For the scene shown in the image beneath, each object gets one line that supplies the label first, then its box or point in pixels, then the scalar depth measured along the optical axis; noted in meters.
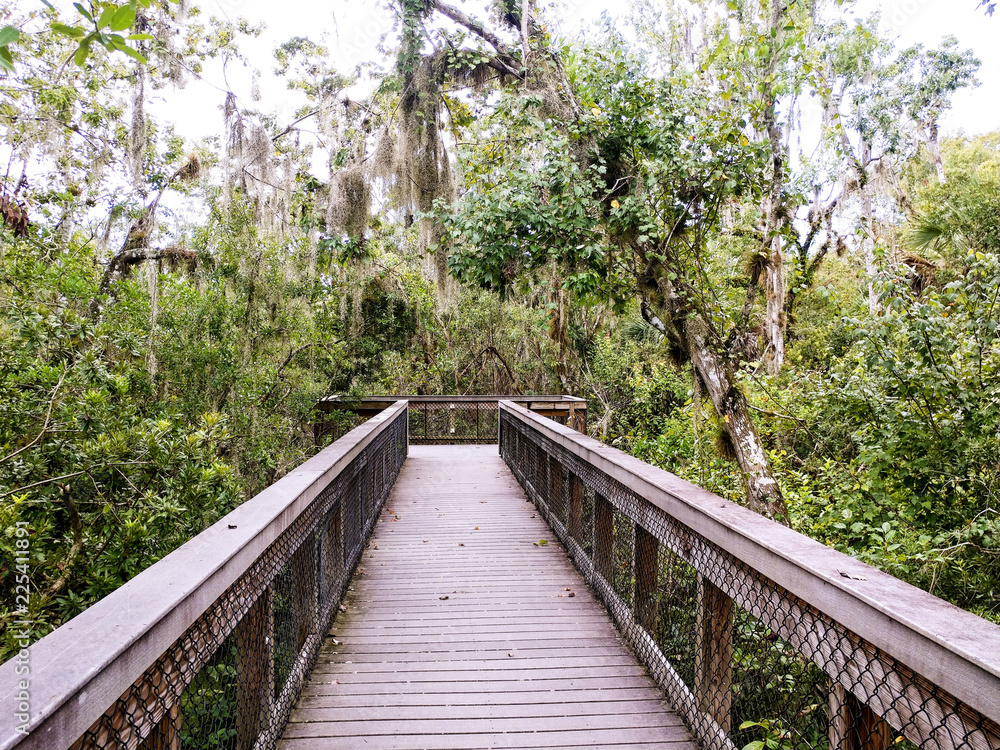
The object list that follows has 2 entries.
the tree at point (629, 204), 5.07
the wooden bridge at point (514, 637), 1.14
